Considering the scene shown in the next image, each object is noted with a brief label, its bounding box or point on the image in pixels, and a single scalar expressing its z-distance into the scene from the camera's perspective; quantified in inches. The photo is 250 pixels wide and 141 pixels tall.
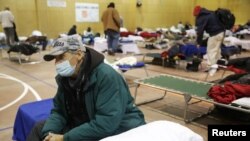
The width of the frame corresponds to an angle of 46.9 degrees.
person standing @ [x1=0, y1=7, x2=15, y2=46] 379.9
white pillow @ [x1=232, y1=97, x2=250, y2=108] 117.0
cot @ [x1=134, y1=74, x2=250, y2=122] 135.4
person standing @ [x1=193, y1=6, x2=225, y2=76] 259.6
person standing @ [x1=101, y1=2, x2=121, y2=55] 357.7
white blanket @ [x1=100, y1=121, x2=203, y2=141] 63.6
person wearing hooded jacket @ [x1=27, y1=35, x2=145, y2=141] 67.6
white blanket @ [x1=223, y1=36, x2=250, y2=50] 401.1
